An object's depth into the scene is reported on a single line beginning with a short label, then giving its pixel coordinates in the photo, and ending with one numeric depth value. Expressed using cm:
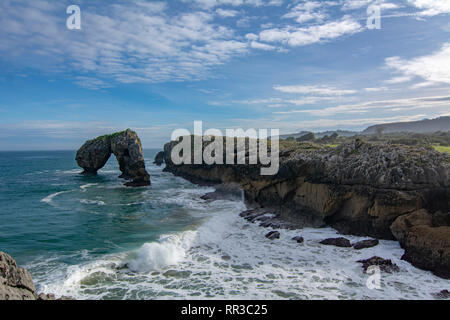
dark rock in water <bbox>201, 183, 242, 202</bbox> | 3381
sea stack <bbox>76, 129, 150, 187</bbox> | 4750
